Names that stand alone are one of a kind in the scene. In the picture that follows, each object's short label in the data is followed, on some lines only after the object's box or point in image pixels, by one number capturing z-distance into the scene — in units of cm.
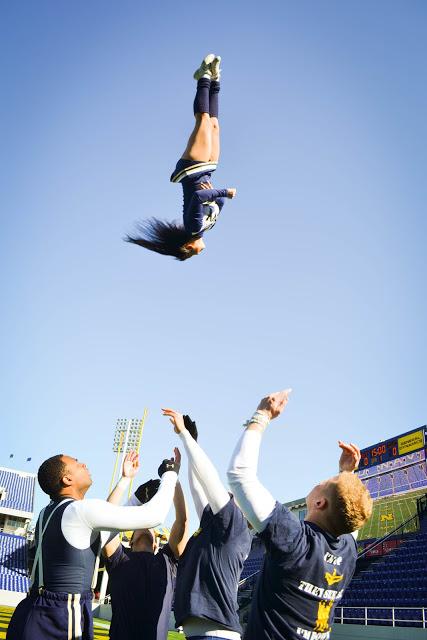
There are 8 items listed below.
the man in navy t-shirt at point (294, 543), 201
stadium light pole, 3497
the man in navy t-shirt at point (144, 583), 300
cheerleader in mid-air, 585
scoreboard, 1850
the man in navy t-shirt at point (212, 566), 226
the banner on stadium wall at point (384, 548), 1936
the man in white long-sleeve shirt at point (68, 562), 245
